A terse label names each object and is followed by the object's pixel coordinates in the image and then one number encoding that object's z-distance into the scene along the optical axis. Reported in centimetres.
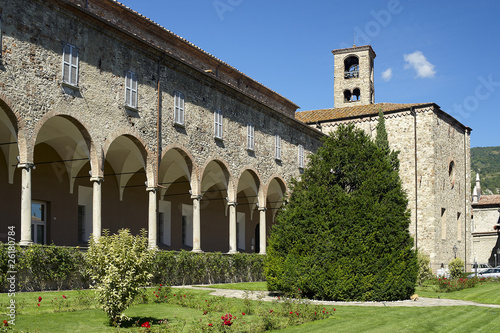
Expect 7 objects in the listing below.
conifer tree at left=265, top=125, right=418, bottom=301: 1519
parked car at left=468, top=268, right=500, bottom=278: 3643
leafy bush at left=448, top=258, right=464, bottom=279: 2633
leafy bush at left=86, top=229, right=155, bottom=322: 991
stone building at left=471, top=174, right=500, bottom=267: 5509
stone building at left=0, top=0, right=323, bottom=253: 1580
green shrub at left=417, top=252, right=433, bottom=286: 2499
